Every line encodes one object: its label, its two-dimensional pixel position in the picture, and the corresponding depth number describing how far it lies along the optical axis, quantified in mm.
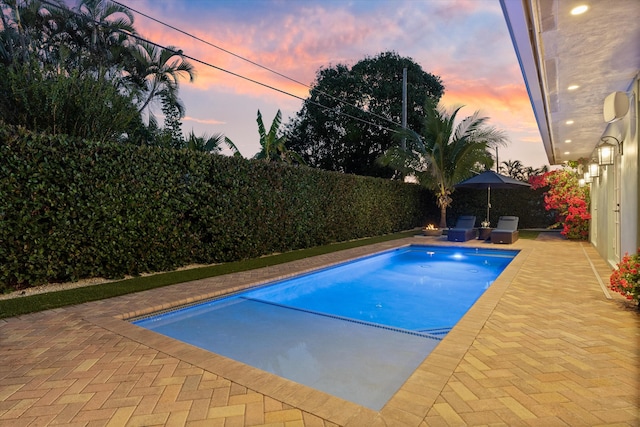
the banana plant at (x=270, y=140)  16234
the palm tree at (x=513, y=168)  40312
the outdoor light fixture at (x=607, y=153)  7516
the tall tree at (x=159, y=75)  18594
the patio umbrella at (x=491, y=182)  14872
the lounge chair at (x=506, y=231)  13484
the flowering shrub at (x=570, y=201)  14094
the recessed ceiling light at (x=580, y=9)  3777
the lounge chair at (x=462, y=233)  14516
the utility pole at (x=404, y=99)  22625
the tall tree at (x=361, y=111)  26188
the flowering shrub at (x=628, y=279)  4941
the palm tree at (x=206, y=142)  17281
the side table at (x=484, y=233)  14852
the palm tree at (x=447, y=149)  17062
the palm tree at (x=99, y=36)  16156
